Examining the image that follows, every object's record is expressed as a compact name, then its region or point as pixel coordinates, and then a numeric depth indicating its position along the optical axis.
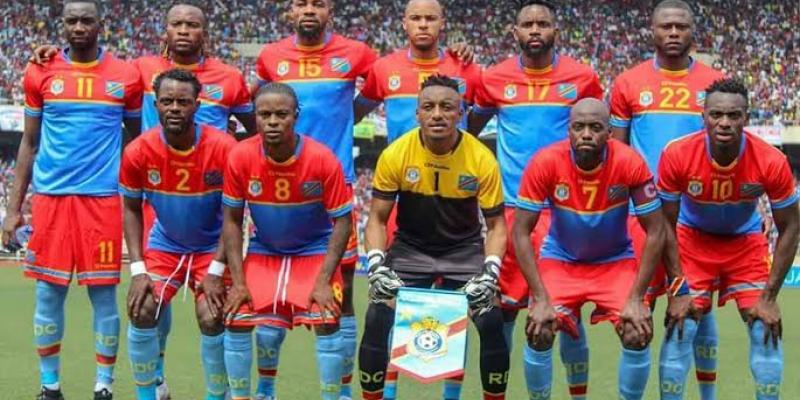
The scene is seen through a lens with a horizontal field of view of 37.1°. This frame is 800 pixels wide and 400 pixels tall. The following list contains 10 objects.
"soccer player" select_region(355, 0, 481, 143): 7.44
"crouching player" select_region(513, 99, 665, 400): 6.38
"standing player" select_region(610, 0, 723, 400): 7.17
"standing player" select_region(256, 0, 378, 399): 7.45
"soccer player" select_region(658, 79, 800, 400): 6.37
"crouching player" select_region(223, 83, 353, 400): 6.38
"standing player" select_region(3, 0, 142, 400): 7.31
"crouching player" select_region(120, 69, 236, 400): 6.61
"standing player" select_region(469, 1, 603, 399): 7.25
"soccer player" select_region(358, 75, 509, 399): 6.27
